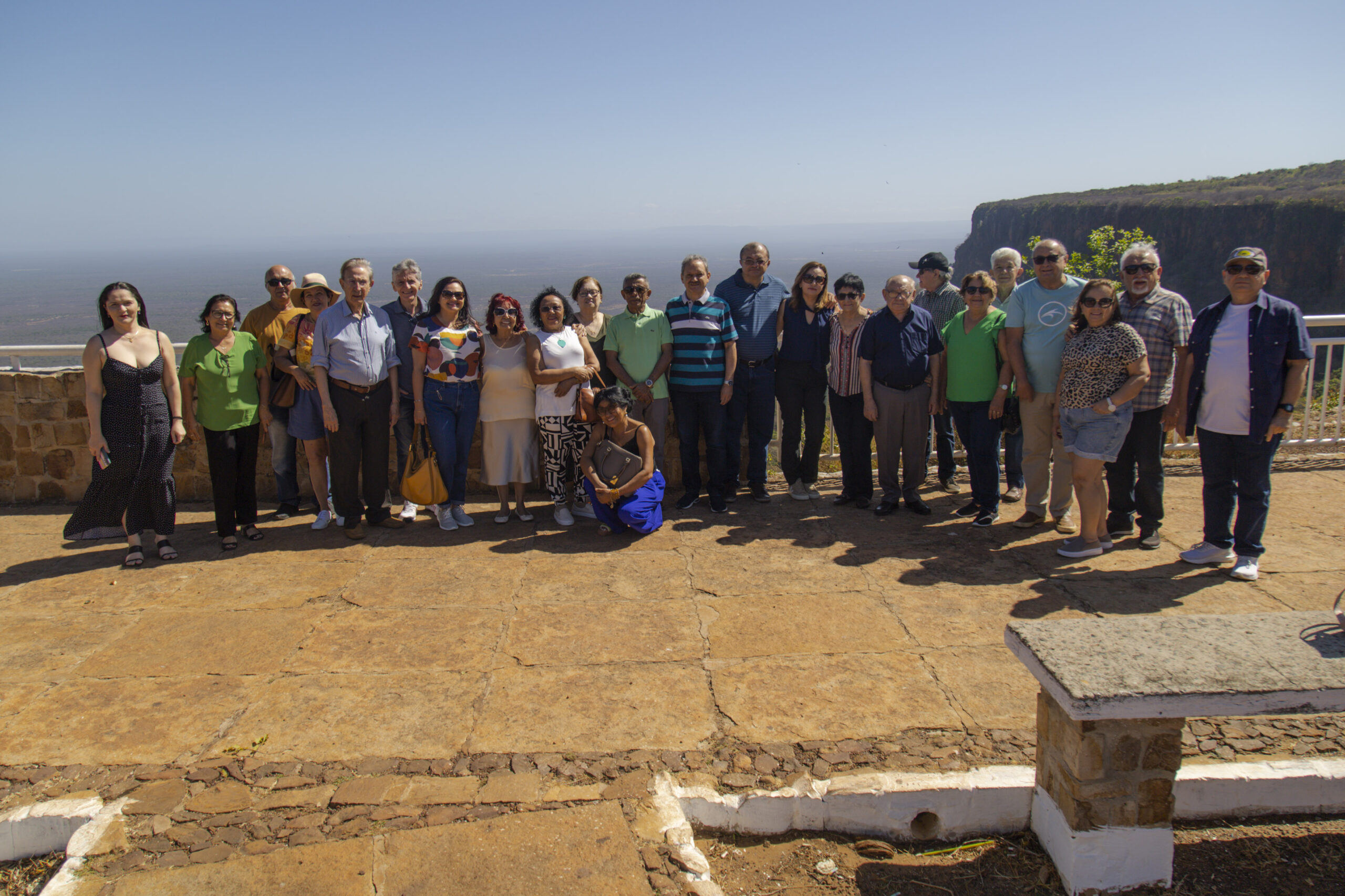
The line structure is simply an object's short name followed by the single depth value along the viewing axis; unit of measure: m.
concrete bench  2.35
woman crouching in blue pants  5.33
